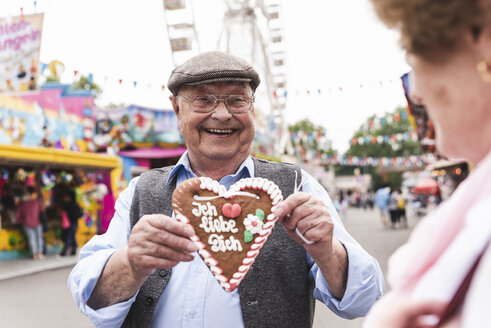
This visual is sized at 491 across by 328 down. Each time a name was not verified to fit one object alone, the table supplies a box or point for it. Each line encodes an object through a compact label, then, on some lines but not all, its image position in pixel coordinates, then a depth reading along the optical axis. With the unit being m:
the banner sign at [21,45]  7.25
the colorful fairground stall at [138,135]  13.61
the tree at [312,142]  56.47
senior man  1.20
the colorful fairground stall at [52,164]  9.30
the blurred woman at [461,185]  0.52
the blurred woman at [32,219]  8.73
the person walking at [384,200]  15.60
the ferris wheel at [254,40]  15.82
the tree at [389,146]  58.41
